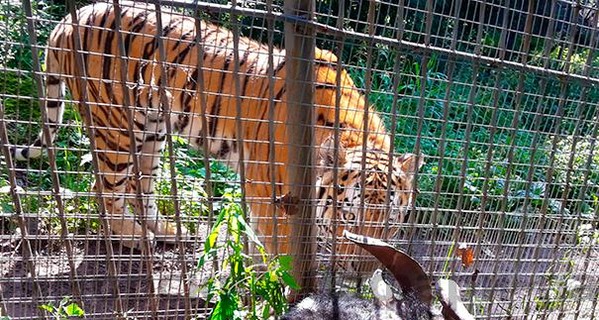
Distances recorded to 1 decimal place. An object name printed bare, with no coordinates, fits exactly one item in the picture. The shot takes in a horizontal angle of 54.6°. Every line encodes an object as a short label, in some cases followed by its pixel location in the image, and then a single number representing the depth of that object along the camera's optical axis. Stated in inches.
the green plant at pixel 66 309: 81.5
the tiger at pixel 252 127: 84.8
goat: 80.0
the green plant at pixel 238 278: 76.9
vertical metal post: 84.5
